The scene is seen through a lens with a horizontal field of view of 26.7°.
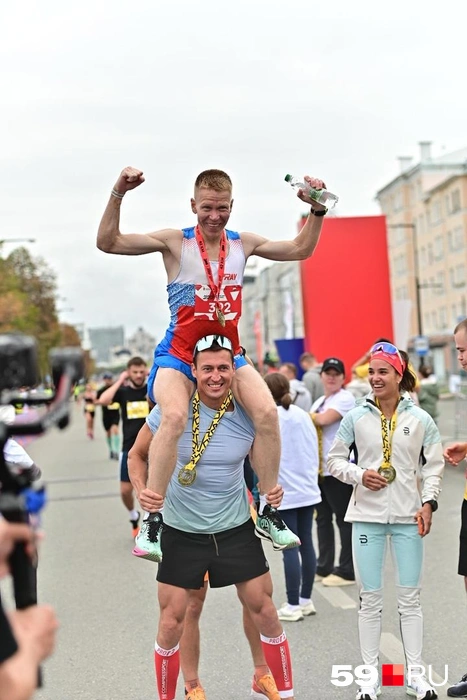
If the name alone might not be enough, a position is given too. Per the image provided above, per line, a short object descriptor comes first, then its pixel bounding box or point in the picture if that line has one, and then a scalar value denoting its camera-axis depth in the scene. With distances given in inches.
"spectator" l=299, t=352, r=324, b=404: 535.5
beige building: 3095.5
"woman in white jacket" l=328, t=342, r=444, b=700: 222.8
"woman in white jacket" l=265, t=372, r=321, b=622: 300.2
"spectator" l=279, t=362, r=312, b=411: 445.9
